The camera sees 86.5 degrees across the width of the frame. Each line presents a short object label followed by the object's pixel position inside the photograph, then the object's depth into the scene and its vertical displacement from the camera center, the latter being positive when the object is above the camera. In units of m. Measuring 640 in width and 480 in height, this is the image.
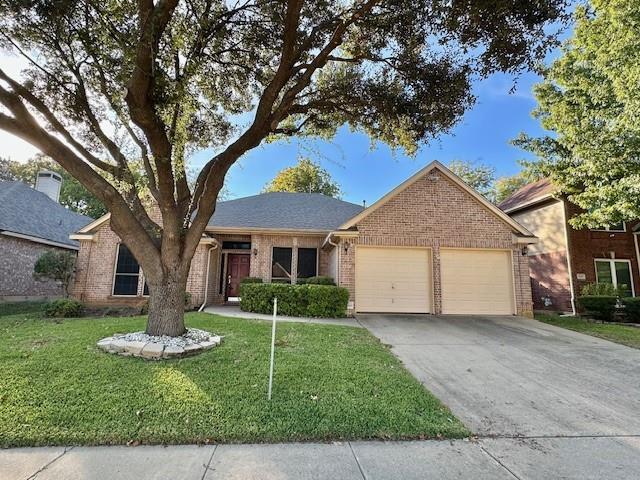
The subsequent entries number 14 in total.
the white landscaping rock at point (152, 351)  5.67 -1.17
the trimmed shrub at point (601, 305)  12.16 -0.60
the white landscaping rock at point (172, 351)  5.70 -1.18
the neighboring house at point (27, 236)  14.36 +1.93
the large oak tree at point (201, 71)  5.89 +4.49
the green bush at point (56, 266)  11.86 +0.42
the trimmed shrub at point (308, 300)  10.91 -0.53
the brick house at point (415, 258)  11.96 +0.95
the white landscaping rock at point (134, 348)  5.73 -1.14
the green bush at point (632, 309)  12.58 -0.71
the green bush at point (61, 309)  10.22 -0.91
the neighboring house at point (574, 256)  14.70 +1.44
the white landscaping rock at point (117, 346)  5.81 -1.13
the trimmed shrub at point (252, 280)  12.97 +0.08
